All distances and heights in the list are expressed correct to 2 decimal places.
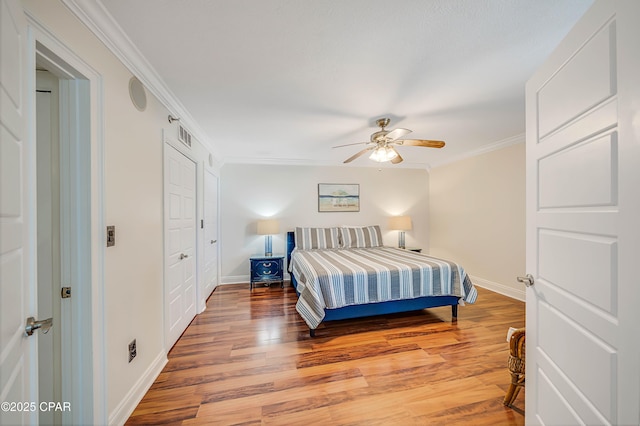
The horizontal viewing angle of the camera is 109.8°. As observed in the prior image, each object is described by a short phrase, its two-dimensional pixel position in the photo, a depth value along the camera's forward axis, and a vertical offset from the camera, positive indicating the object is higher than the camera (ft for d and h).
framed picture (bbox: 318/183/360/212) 15.44 +1.02
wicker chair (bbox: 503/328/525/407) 4.92 -3.34
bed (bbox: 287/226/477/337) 7.97 -2.83
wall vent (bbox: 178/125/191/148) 7.81 +2.80
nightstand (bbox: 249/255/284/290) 13.10 -3.39
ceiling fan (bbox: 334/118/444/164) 8.34 +2.60
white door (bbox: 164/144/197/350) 6.82 -1.03
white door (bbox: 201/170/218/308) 11.09 -1.13
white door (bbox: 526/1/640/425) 2.25 -0.17
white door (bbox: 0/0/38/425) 2.05 -0.17
